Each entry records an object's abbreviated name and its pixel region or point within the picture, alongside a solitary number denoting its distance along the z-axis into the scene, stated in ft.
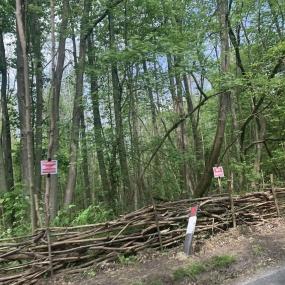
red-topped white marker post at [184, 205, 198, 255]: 12.69
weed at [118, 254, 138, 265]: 12.10
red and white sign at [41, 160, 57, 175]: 12.29
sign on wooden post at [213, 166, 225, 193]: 16.51
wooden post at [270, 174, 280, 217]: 17.53
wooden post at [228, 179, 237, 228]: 15.55
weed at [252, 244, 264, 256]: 12.63
